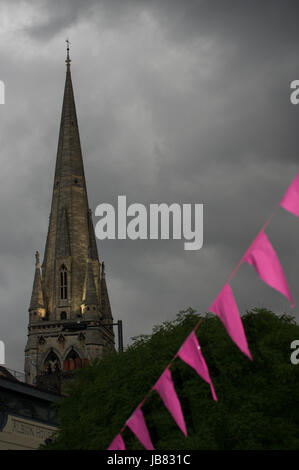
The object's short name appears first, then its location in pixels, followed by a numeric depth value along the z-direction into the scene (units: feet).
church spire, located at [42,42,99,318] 355.56
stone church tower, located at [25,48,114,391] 339.57
